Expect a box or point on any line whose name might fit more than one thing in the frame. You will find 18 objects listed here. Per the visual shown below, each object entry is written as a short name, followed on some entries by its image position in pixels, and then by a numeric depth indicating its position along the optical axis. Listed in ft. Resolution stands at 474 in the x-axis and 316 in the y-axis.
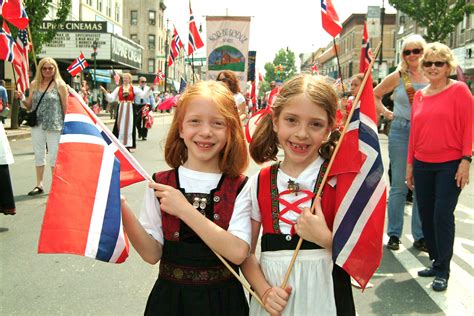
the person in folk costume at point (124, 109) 41.57
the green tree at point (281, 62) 402.11
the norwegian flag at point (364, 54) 15.08
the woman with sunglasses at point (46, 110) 25.62
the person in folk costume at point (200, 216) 7.37
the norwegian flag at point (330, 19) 26.55
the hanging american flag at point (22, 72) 27.89
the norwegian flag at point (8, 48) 29.40
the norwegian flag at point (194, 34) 46.31
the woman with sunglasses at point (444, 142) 13.56
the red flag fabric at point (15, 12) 24.13
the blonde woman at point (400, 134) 16.93
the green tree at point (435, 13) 93.61
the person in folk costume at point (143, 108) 48.11
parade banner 42.93
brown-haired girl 7.28
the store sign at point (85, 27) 117.50
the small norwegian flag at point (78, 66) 65.41
